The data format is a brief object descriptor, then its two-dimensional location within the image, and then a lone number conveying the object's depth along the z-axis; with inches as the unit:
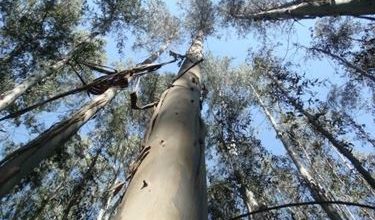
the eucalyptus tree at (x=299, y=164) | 314.2
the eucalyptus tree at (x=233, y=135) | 478.9
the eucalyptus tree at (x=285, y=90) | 380.5
